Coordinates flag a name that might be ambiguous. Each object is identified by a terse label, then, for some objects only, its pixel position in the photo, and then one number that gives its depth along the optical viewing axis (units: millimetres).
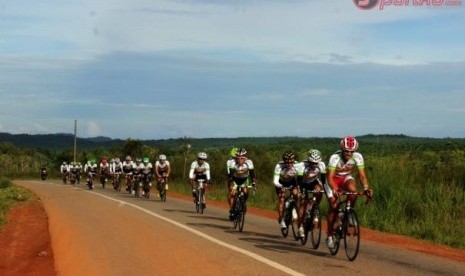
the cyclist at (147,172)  32078
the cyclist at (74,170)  51969
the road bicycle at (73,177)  52031
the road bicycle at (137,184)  33188
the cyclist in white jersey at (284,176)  14727
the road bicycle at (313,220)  13117
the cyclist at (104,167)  44481
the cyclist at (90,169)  42884
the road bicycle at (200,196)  21712
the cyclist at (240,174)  16766
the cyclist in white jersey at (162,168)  28141
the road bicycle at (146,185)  31802
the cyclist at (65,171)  56712
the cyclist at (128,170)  35969
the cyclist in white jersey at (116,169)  40219
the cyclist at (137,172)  32781
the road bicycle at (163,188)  28362
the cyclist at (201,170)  21578
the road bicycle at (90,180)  42656
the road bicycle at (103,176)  44719
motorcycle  71925
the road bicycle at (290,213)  14414
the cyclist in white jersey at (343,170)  11461
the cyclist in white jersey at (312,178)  13203
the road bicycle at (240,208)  16272
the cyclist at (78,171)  52162
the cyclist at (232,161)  17106
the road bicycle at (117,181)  40469
